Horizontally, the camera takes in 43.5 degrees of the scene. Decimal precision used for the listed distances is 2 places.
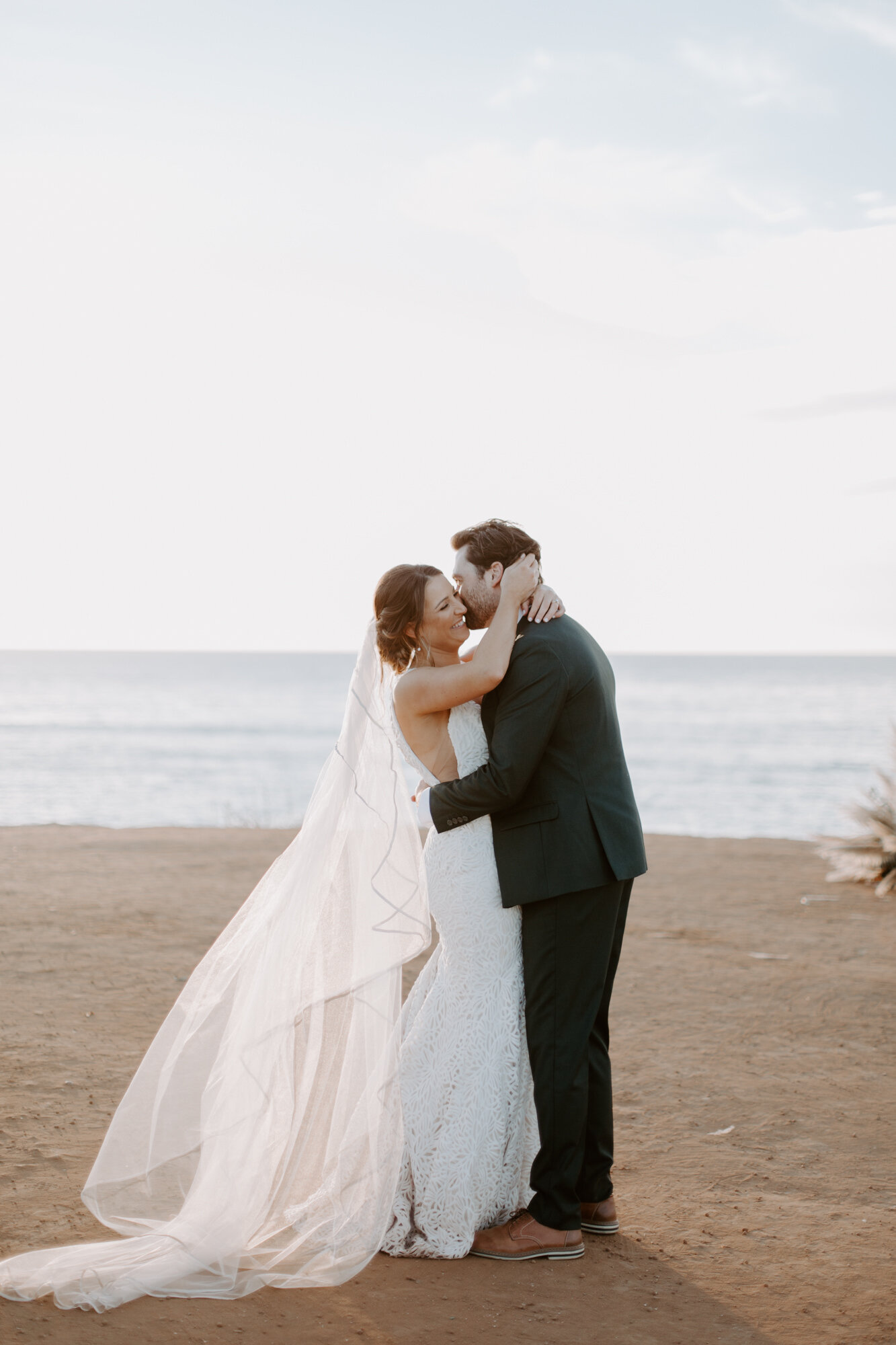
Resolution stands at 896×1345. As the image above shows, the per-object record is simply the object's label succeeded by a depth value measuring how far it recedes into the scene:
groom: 3.62
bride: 3.56
